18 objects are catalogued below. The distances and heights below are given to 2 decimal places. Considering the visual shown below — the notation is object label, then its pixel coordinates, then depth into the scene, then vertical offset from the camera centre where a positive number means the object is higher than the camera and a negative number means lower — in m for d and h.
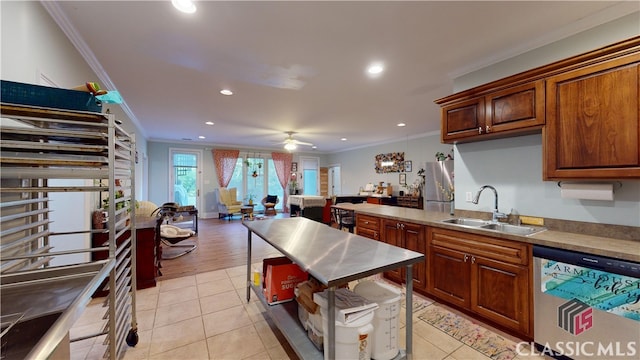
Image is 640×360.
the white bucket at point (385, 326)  1.47 -0.89
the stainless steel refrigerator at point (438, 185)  4.93 -0.10
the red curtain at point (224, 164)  8.30 +0.62
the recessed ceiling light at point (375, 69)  2.68 +1.29
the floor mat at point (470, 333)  1.81 -1.28
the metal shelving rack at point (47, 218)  0.93 -0.22
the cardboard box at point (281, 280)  2.04 -0.86
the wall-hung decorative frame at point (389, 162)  7.42 +0.58
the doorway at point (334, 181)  10.20 -0.01
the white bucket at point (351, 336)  1.33 -0.87
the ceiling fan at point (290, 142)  6.14 +0.99
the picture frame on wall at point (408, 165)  7.10 +0.44
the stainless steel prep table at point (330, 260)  1.21 -0.44
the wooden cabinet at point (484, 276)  1.87 -0.84
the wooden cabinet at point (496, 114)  2.03 +0.62
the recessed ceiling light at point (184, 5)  1.70 +1.27
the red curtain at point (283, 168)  9.41 +0.52
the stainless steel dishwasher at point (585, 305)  1.44 -0.83
